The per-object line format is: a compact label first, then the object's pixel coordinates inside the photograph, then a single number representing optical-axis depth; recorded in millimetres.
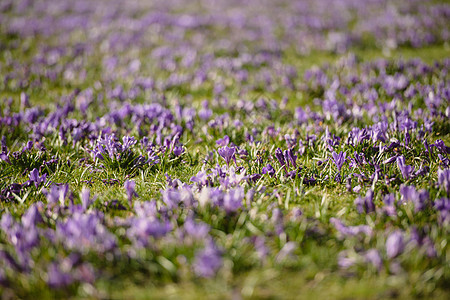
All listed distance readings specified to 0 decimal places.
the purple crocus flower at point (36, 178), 6132
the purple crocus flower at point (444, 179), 5395
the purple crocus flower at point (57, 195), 5328
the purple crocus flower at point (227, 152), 6602
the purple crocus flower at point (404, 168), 6004
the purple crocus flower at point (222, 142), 7473
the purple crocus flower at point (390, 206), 5145
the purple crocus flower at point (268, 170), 6430
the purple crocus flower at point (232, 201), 5090
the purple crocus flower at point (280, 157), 6691
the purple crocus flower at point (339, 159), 6457
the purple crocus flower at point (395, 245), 4207
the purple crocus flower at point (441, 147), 6708
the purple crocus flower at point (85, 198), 5289
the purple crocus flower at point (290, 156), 6730
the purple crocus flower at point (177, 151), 7402
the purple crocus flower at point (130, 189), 5691
